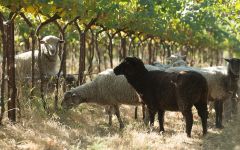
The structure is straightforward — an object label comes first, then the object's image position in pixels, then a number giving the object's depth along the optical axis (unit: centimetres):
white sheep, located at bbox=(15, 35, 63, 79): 1427
